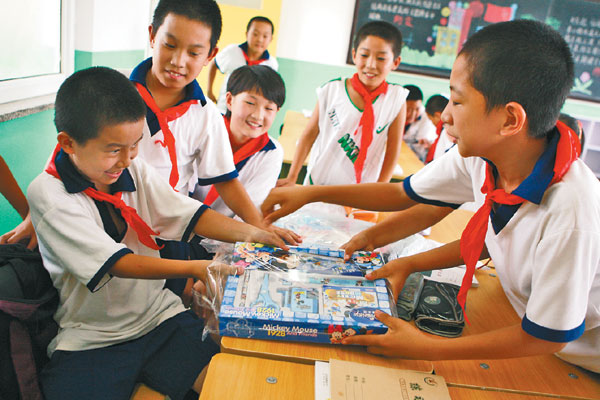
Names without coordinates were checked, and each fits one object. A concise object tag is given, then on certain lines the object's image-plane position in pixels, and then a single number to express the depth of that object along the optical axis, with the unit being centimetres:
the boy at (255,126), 208
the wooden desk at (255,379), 91
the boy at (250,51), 431
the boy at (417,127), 425
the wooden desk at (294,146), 299
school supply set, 102
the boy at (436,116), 323
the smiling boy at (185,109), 154
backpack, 102
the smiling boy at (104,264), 113
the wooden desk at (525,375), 103
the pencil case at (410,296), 121
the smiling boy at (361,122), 251
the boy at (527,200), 94
